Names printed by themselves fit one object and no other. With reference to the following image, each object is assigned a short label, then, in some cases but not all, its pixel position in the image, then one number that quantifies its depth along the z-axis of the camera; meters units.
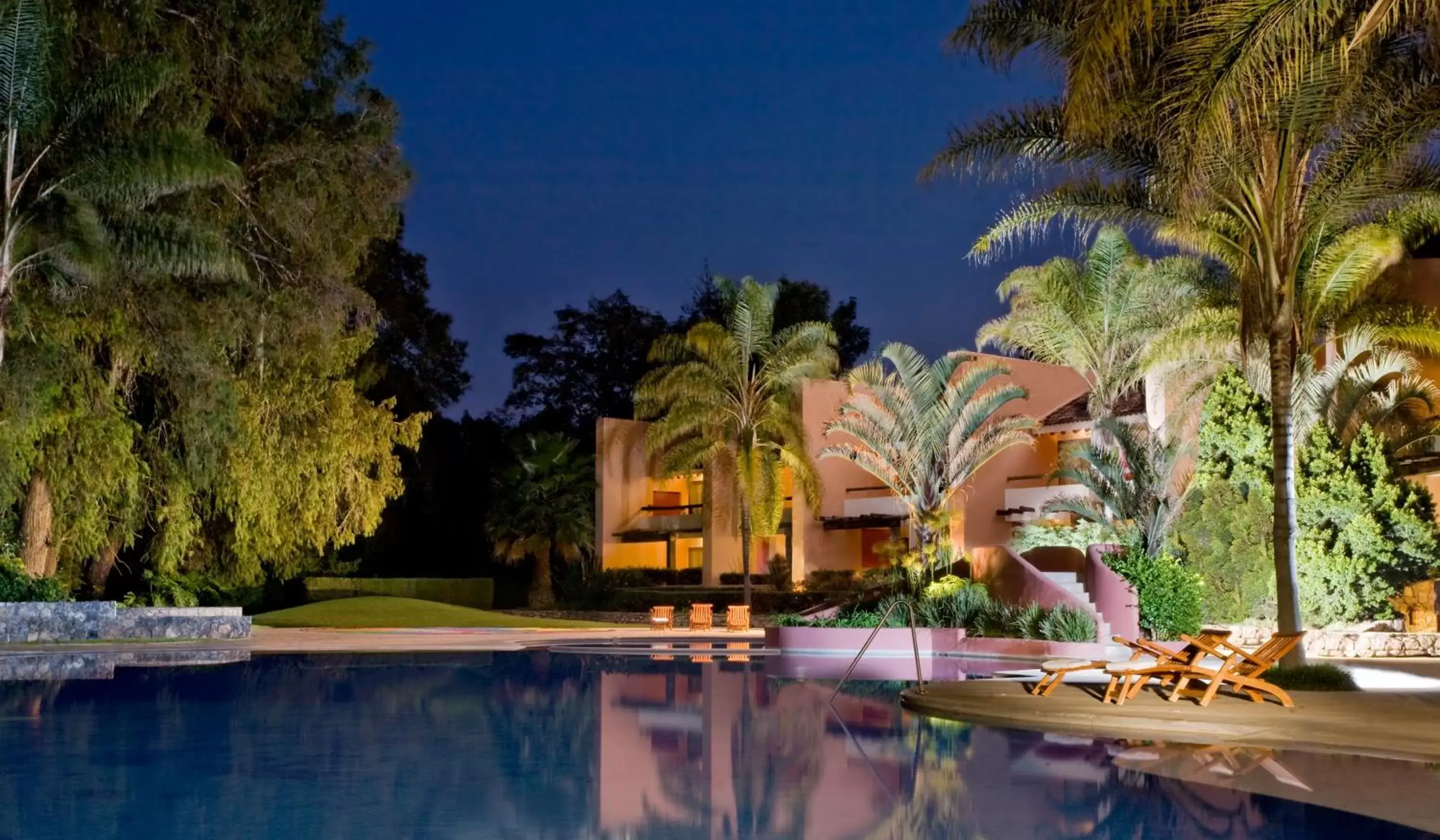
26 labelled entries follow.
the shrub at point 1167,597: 21.41
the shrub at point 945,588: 23.83
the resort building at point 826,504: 35.41
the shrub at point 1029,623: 21.33
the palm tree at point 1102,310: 29.17
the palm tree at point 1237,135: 11.74
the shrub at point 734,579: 41.00
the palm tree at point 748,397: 37.66
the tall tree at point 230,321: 23.95
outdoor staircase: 21.53
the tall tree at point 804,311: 52.38
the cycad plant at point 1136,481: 23.80
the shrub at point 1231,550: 22.78
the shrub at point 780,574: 38.69
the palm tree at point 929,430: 29.08
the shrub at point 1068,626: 20.84
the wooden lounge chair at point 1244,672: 11.61
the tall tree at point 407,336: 45.94
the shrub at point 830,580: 35.78
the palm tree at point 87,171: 20.75
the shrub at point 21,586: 23.81
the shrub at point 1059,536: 25.92
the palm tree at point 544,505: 41.53
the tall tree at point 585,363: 57.59
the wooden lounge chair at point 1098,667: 12.12
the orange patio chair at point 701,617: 30.89
